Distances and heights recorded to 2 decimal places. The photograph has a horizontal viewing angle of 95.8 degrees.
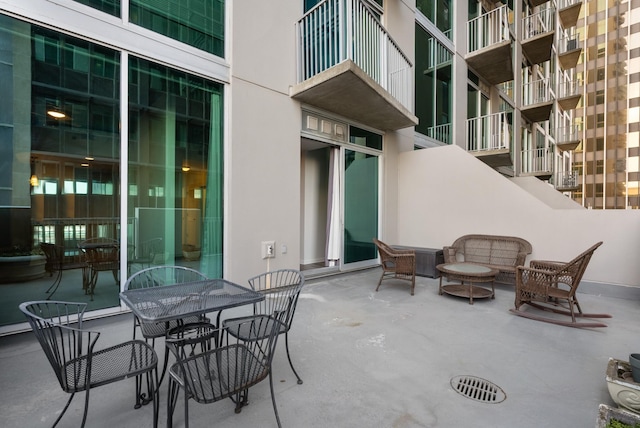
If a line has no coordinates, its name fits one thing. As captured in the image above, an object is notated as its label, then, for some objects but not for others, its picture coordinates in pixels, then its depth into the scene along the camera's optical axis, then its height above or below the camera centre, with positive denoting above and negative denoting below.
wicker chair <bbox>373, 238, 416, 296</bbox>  4.52 -0.81
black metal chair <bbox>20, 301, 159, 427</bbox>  1.39 -0.85
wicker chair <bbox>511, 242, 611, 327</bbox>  3.26 -0.91
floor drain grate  1.95 -1.25
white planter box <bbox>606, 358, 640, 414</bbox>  1.57 -1.00
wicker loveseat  4.93 -0.73
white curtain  5.53 -0.04
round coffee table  4.07 -0.94
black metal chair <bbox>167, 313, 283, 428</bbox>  1.35 -0.83
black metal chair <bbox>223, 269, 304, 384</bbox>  1.98 -0.82
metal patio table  1.65 -0.59
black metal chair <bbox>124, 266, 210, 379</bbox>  2.11 -0.82
